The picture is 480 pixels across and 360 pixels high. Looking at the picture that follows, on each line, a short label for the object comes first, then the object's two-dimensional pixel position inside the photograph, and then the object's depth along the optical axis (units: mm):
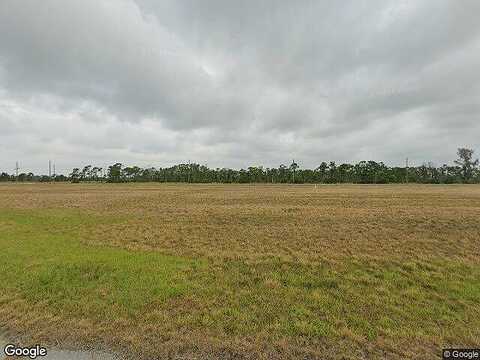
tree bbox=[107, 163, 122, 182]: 147025
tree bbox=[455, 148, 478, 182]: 123250
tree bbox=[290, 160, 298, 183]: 137425
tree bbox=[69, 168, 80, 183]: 156600
